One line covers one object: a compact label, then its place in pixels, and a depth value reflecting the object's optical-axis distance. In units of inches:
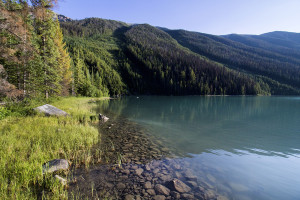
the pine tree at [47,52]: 861.3
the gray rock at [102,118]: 743.7
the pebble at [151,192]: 223.1
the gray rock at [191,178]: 270.5
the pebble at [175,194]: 218.9
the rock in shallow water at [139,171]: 276.2
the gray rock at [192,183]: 252.3
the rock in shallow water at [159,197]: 213.1
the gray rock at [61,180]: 209.0
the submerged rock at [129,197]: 209.5
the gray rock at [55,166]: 231.2
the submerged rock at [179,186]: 235.6
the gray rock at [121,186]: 229.9
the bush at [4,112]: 489.5
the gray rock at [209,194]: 226.0
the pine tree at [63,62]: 1320.6
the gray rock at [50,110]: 590.2
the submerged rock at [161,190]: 225.3
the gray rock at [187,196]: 220.3
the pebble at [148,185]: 237.0
